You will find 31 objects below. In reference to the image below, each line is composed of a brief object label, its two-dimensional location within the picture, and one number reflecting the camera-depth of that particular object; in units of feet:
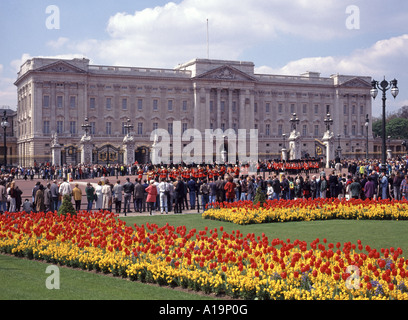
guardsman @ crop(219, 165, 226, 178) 113.42
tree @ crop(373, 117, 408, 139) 376.68
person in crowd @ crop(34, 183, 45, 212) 66.18
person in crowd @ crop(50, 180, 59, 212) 71.10
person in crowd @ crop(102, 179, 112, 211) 73.67
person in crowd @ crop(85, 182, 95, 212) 72.28
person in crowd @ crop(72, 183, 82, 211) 70.69
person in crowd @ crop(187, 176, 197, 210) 79.82
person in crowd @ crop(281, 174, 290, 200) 81.78
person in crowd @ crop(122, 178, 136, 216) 75.75
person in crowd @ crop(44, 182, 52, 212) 68.95
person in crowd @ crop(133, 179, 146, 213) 75.15
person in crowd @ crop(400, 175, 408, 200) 75.05
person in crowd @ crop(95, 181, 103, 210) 74.33
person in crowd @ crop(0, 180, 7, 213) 68.23
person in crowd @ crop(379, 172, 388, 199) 77.56
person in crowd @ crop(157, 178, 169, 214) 75.41
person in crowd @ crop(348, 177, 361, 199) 71.31
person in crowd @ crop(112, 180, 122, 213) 73.75
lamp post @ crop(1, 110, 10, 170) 110.63
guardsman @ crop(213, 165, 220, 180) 111.11
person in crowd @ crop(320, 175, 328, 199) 77.77
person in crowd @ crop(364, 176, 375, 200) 71.36
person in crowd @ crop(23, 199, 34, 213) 65.36
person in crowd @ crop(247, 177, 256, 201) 78.28
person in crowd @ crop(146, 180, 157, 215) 73.26
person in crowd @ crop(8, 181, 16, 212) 69.51
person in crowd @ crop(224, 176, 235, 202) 73.27
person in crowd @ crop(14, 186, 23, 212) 70.03
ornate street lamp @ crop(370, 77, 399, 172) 81.10
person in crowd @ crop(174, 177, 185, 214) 74.79
